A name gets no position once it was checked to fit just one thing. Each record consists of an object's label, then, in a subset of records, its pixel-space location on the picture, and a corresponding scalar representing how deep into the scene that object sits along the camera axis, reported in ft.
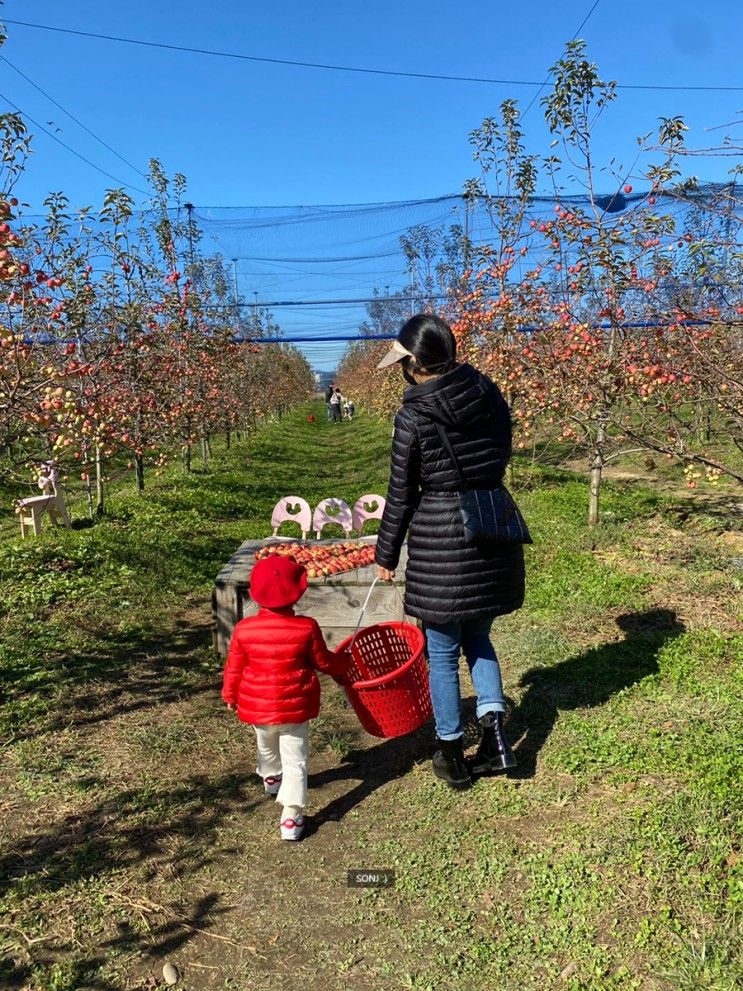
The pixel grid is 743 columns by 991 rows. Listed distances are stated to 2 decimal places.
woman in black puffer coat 9.54
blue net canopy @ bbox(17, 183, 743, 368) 58.95
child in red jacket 9.45
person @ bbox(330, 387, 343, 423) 109.60
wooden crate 14.94
